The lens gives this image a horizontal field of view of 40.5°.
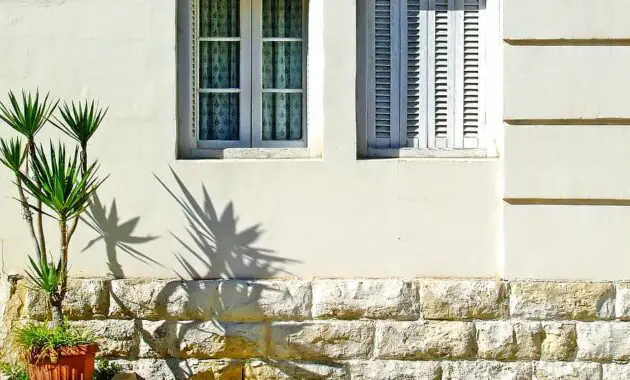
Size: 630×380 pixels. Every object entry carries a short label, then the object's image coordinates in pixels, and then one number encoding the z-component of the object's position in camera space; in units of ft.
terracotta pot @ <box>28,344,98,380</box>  19.10
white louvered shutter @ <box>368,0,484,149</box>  22.33
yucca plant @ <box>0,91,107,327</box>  19.52
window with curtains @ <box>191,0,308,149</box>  22.63
